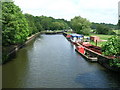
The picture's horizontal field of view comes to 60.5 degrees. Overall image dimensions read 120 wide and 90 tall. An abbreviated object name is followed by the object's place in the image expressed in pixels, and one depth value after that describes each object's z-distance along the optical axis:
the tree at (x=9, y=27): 21.14
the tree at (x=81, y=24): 62.34
